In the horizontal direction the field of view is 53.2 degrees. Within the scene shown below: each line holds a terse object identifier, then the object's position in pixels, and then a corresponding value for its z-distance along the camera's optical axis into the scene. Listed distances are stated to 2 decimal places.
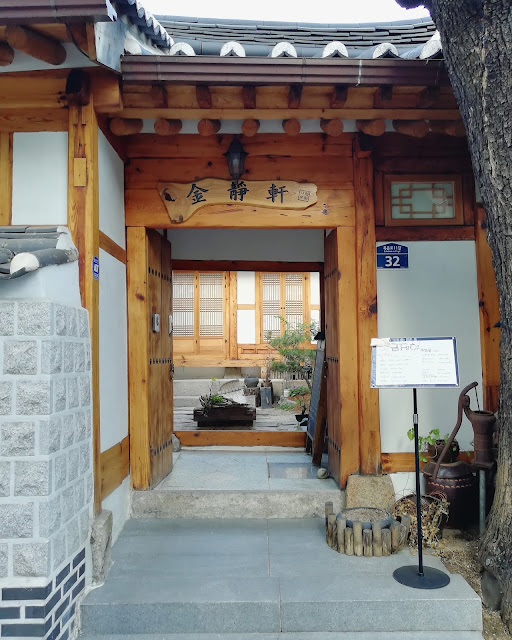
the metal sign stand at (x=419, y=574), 3.08
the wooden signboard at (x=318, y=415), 5.12
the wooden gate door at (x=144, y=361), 4.13
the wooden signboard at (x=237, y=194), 4.21
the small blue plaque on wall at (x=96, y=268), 3.33
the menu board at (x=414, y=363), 3.12
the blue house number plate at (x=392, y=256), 4.23
